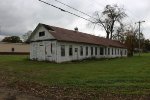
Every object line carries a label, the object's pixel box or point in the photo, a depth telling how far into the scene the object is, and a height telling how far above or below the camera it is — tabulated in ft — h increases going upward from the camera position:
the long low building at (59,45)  50.03 +2.92
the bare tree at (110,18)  105.66 +29.70
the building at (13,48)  99.18 +2.85
